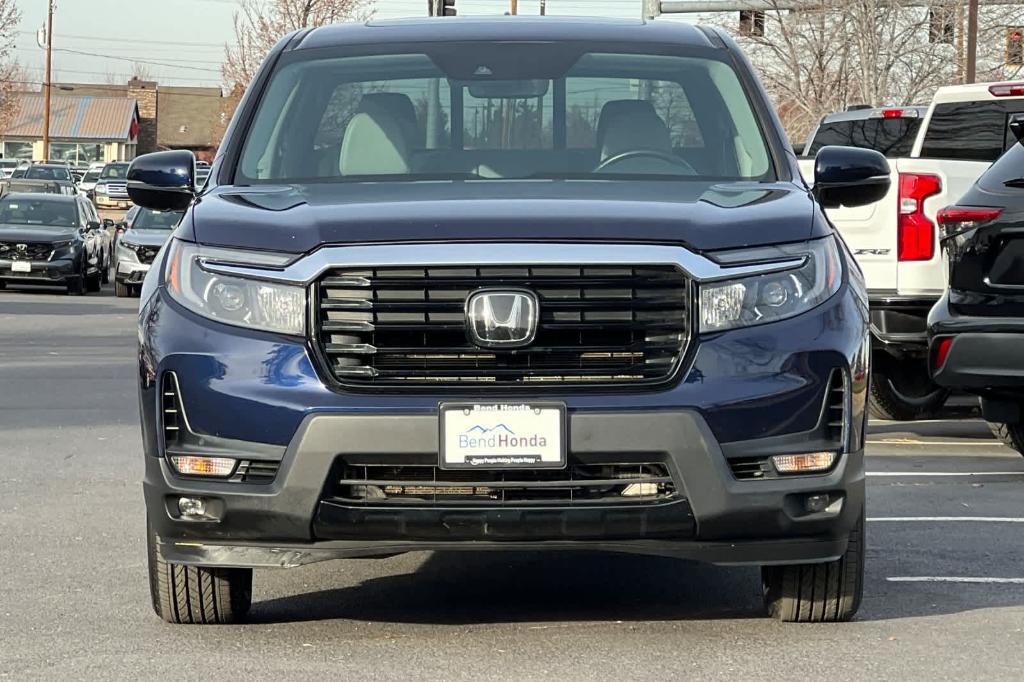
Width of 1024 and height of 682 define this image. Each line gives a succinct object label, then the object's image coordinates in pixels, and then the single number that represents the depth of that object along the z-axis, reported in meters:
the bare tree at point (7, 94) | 86.12
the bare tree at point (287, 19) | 60.62
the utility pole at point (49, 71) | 82.62
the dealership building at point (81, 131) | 111.69
